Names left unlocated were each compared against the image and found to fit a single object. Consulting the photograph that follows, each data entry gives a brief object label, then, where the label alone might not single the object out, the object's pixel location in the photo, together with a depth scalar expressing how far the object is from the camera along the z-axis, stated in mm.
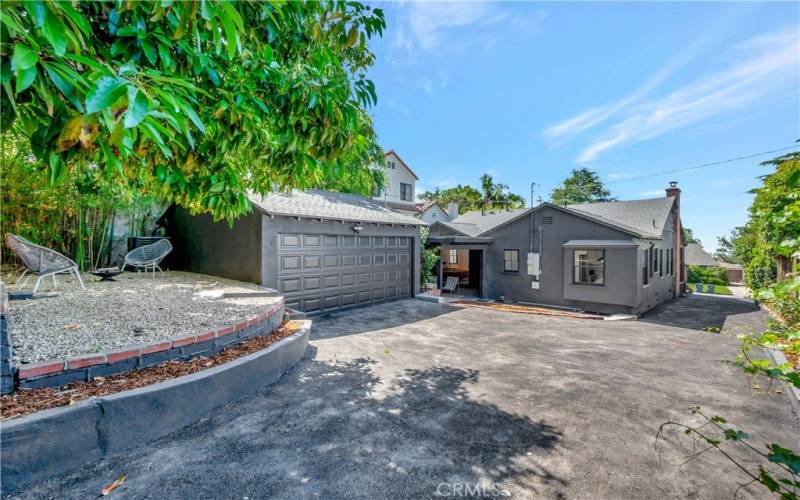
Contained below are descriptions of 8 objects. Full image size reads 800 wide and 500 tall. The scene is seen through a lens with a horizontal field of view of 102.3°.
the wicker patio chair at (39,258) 4867
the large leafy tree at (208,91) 1125
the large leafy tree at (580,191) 39281
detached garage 7391
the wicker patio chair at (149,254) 7750
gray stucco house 10852
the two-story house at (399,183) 23614
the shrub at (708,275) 23875
